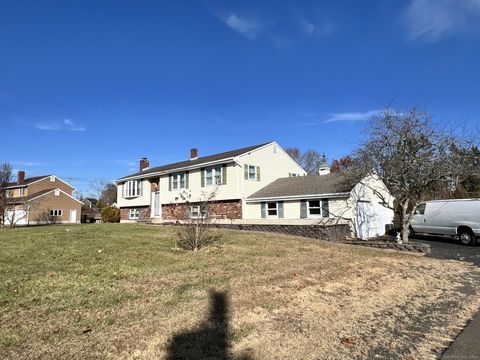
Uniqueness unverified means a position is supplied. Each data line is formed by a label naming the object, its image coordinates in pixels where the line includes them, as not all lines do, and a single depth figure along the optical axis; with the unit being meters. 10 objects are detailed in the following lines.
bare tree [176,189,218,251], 11.44
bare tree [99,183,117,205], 77.00
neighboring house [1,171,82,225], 44.88
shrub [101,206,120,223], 39.66
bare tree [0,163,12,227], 28.08
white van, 16.92
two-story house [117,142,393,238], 21.20
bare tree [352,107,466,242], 15.92
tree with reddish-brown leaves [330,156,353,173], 46.87
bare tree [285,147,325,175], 53.16
